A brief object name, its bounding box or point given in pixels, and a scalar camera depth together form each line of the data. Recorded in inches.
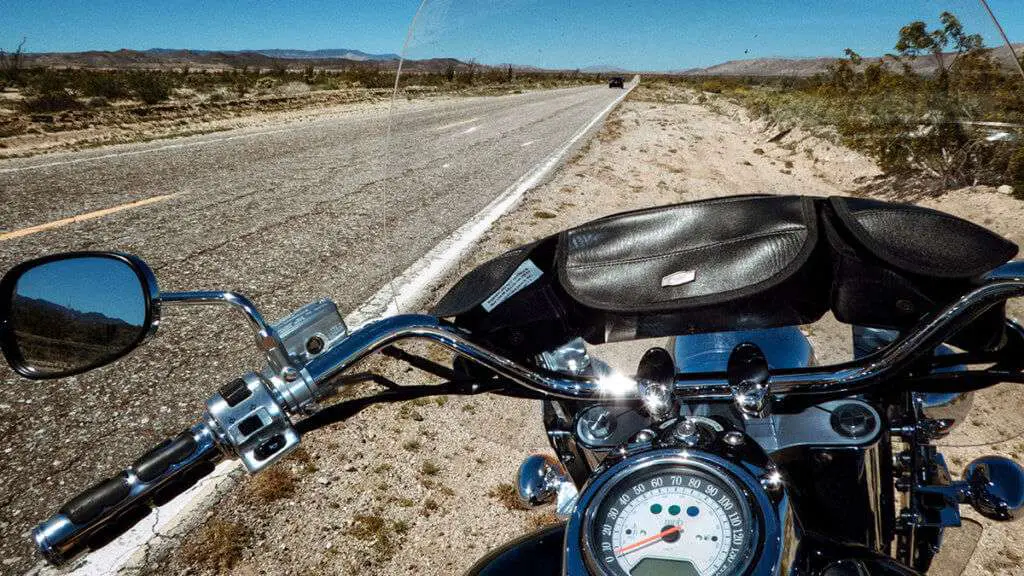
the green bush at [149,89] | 839.7
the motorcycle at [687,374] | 35.3
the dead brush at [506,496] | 96.9
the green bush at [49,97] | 658.2
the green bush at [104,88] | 828.6
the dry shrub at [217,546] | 83.8
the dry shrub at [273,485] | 96.3
